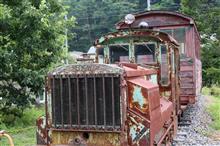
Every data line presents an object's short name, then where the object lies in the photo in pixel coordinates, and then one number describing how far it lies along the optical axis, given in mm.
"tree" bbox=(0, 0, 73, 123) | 11297
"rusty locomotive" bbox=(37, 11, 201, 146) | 5277
